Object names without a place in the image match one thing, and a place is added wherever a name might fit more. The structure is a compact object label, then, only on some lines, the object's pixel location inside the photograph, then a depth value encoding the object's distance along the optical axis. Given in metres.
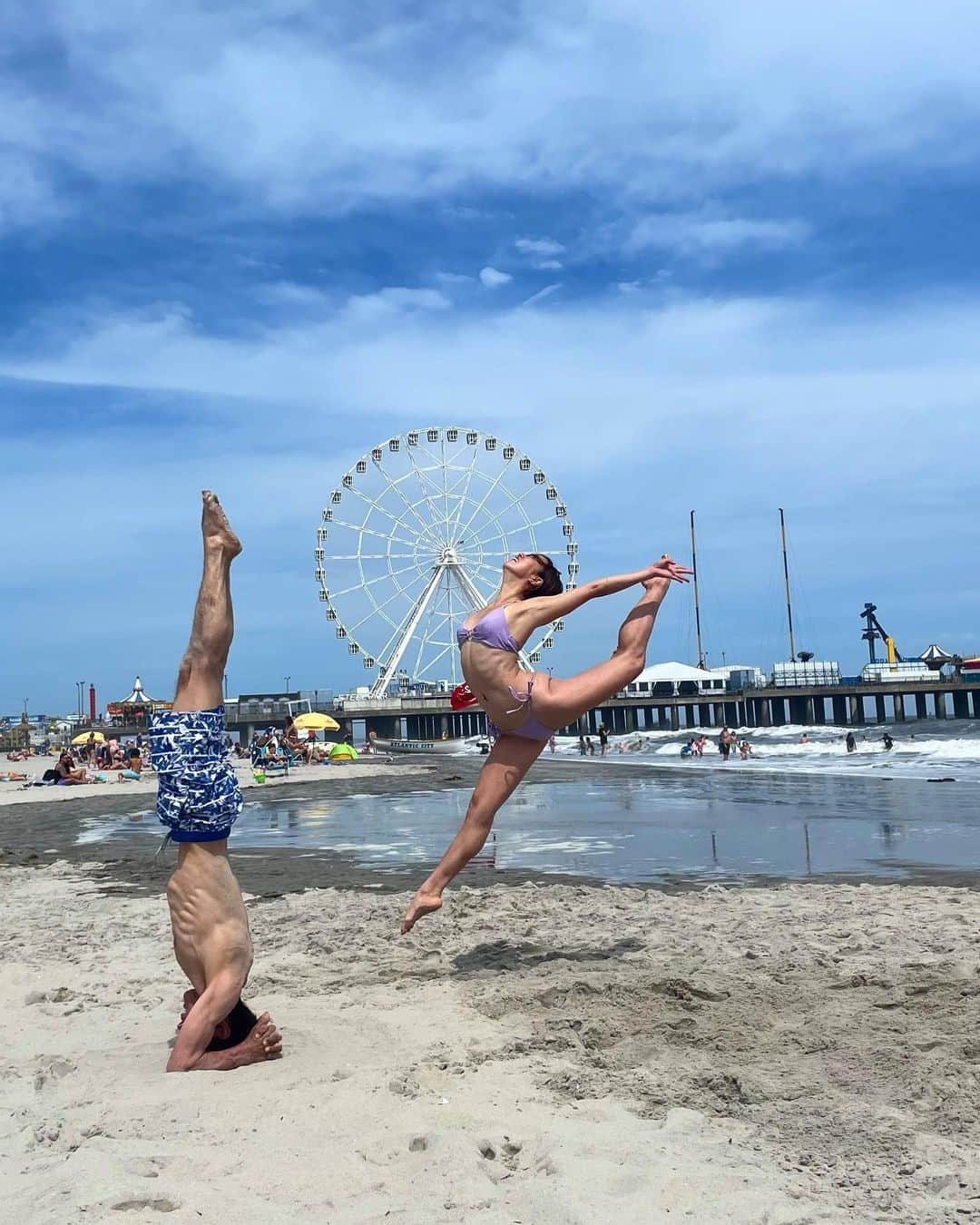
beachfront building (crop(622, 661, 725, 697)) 73.56
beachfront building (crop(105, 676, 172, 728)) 88.75
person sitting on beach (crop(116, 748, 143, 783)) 30.84
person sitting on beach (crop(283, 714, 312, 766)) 38.53
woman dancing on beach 5.66
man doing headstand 4.31
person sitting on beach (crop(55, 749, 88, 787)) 30.23
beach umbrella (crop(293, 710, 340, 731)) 45.88
